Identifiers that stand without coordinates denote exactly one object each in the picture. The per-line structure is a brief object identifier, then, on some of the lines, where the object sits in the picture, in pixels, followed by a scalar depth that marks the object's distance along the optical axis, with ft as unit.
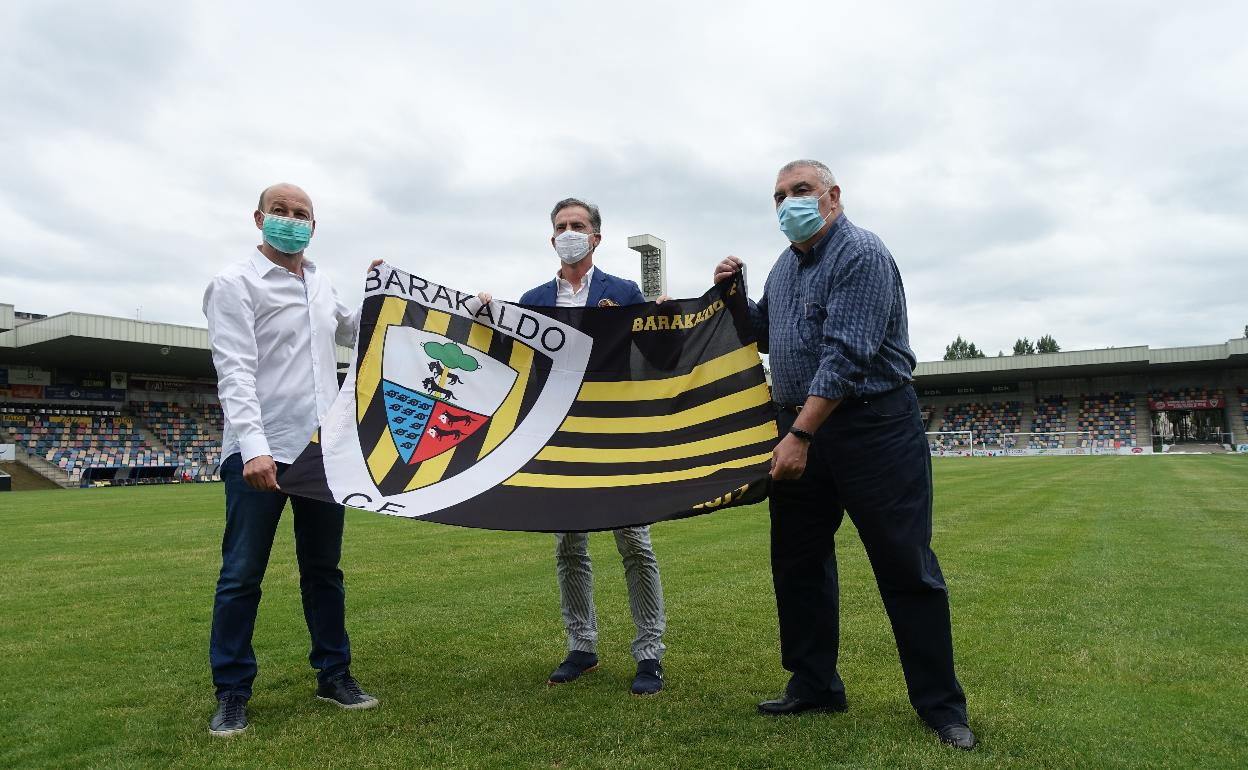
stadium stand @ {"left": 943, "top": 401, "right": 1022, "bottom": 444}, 196.24
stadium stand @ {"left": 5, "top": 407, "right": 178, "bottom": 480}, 116.16
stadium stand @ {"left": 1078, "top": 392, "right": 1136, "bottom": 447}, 178.50
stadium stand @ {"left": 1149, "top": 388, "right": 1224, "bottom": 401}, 184.96
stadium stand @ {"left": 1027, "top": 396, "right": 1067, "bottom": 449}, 182.29
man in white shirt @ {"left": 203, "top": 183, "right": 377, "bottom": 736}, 11.69
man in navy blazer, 13.17
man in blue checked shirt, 10.55
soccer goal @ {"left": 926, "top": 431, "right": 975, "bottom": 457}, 183.63
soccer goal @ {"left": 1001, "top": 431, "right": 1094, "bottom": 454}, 174.75
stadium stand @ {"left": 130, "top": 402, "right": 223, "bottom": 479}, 132.67
